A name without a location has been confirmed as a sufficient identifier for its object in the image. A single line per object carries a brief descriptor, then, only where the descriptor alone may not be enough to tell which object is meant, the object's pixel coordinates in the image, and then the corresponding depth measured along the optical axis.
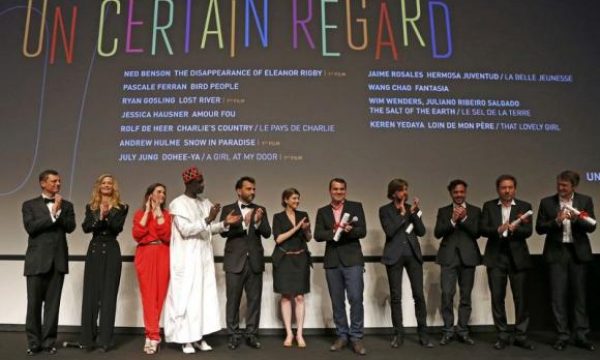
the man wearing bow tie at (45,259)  3.97
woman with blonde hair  4.03
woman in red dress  4.09
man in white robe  4.01
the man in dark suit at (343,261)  4.10
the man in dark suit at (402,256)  4.23
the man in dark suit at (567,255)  4.08
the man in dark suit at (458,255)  4.27
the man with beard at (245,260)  4.23
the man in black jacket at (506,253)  4.12
